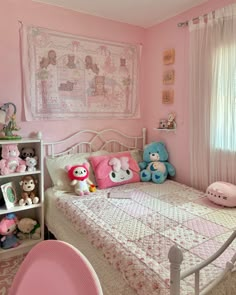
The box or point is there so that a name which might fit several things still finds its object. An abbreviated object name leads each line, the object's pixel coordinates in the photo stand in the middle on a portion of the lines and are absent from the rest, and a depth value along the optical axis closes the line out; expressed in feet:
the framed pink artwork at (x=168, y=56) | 9.11
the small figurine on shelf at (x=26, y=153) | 7.74
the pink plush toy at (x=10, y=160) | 7.00
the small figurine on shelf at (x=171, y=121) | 9.26
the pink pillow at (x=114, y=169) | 8.47
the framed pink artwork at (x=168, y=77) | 9.18
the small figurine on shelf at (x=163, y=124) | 9.63
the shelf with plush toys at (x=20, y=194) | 7.14
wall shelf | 9.30
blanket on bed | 4.08
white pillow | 8.03
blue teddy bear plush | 9.14
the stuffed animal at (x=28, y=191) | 7.46
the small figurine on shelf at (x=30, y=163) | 7.48
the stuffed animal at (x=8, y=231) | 7.18
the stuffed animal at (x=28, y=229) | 7.66
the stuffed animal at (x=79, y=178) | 7.75
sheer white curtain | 7.08
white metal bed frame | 8.71
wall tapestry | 8.01
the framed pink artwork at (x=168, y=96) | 9.30
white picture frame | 7.18
